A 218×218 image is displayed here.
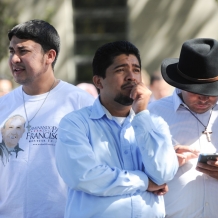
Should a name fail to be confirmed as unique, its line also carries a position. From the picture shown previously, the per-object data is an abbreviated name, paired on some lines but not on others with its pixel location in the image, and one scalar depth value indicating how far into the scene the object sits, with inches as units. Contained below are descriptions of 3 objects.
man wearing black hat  360.5
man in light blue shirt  301.6
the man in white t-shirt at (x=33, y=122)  370.0
